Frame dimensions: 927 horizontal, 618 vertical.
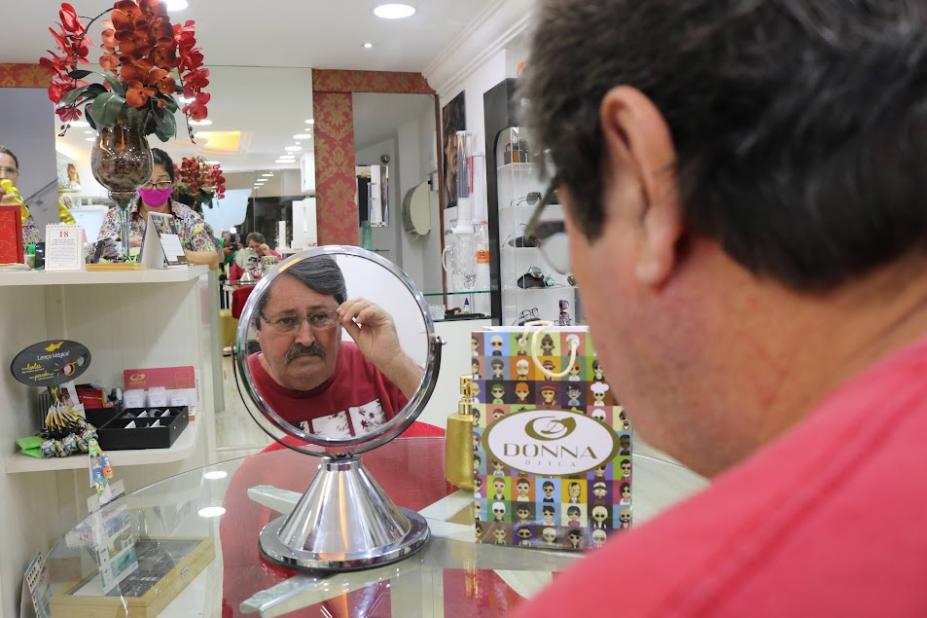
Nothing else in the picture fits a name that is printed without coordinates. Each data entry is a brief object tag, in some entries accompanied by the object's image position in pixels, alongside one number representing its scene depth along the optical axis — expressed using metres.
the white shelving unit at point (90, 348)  1.46
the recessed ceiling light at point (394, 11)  4.07
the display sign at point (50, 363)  1.42
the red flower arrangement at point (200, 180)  4.71
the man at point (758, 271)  0.23
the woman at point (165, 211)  2.07
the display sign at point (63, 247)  1.52
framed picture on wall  4.96
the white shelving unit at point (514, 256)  4.15
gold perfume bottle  1.17
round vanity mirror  0.94
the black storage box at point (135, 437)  1.57
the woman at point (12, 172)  2.41
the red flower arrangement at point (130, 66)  1.62
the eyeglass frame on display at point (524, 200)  3.94
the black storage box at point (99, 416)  1.67
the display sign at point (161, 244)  1.68
